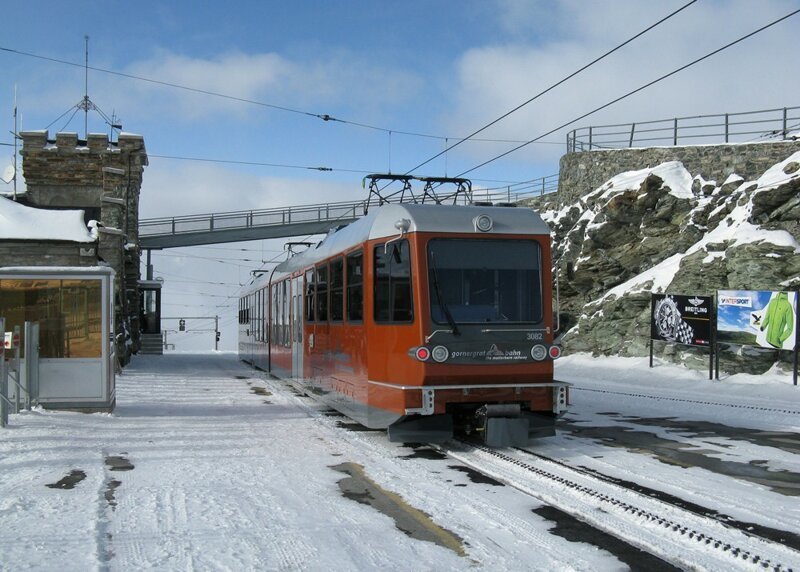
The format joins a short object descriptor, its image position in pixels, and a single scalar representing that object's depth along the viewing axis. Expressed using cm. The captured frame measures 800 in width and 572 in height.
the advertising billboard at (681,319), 2161
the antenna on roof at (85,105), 3456
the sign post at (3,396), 1073
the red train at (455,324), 954
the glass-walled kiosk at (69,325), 1293
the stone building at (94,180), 2697
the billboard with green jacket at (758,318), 1911
